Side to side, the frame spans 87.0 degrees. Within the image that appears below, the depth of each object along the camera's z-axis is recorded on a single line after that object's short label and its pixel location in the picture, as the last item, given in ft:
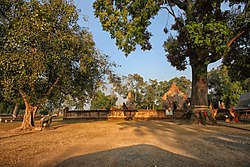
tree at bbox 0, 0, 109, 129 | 25.80
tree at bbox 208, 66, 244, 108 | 106.03
